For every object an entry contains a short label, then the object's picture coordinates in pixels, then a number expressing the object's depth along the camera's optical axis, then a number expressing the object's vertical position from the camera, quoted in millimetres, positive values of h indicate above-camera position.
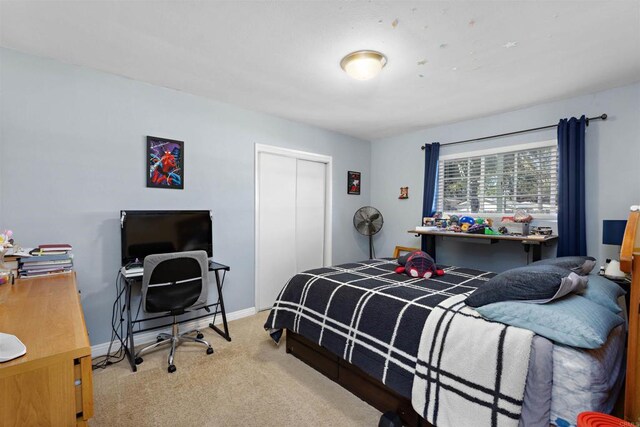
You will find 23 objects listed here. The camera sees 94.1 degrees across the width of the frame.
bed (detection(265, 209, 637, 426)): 1260 -726
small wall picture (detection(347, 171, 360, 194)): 4609 +482
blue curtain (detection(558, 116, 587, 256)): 2861 +225
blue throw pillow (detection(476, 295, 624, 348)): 1252 -482
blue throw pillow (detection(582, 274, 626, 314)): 1618 -447
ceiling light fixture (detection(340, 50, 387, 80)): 2141 +1102
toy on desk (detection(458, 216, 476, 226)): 3496 -73
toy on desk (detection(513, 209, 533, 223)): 3203 -19
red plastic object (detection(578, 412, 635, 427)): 980 -690
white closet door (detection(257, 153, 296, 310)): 3730 -167
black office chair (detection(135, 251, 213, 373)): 2320 -601
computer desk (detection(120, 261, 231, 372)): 2389 -977
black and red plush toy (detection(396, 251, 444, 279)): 2490 -454
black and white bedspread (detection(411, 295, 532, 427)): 1300 -741
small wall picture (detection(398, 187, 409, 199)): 4391 +306
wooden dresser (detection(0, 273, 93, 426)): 841 -491
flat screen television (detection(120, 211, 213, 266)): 2604 -196
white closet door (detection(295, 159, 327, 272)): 4133 -19
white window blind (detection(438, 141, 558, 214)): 3199 +403
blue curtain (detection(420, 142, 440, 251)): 3977 +467
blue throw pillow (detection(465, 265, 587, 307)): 1481 -372
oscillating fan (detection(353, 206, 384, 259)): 4484 -118
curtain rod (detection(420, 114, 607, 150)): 2808 +929
